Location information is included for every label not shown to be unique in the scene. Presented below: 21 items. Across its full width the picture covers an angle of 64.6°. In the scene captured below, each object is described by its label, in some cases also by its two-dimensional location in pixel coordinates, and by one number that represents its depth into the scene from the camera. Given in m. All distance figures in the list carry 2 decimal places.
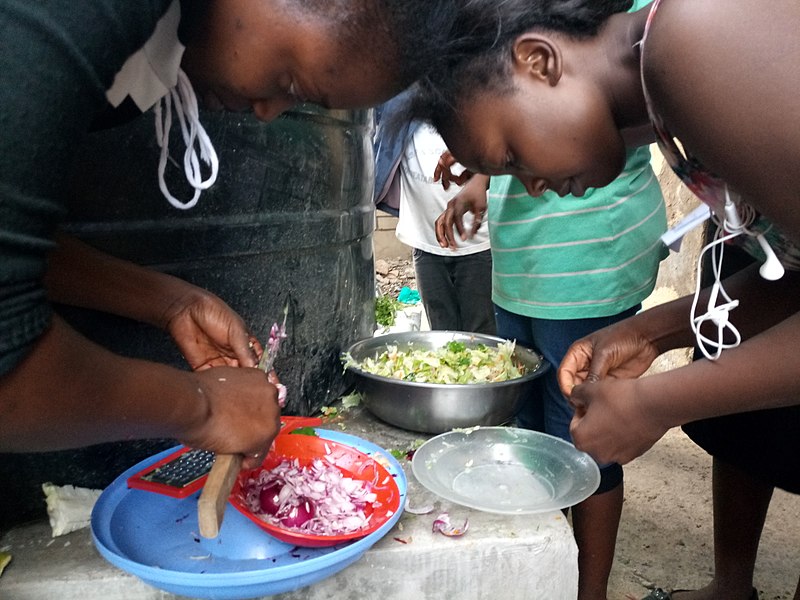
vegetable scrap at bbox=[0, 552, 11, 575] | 1.07
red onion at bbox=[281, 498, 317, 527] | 1.12
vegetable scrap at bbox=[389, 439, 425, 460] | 1.46
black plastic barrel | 1.20
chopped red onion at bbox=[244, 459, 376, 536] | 1.12
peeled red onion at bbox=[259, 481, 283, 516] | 1.15
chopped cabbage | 1.66
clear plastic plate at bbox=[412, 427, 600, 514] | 1.22
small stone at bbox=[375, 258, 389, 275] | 6.85
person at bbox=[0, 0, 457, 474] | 0.58
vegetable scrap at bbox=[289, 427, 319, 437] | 1.36
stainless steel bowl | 1.45
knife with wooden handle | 0.82
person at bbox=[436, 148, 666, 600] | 1.54
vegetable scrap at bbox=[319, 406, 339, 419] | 1.71
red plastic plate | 1.07
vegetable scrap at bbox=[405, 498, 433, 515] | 1.24
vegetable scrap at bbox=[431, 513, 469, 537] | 1.17
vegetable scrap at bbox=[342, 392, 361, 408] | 1.78
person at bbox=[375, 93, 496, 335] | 2.92
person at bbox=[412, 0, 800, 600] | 0.76
